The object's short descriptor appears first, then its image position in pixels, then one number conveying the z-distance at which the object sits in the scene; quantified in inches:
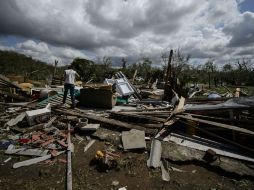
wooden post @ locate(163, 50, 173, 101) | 437.2
